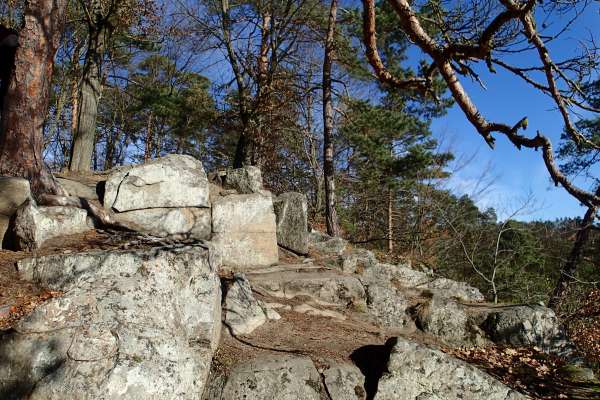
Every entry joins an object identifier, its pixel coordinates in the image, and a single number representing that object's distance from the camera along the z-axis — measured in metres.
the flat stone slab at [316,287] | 6.06
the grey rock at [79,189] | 6.48
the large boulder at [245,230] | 6.82
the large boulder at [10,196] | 5.05
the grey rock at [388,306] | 6.33
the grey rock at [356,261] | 7.81
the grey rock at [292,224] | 7.93
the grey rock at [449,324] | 6.24
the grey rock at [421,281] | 8.20
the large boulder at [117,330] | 3.16
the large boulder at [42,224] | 4.83
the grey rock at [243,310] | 4.79
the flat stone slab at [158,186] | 6.43
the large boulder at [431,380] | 4.36
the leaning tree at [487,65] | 2.29
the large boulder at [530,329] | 6.35
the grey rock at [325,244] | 9.07
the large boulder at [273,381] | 3.92
